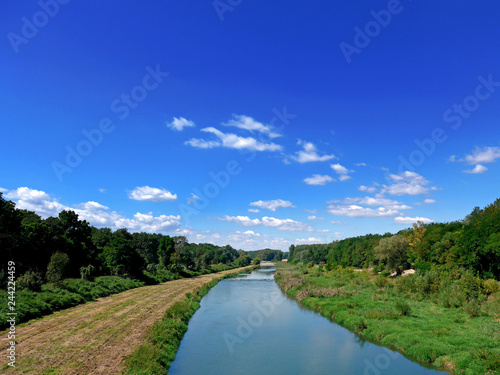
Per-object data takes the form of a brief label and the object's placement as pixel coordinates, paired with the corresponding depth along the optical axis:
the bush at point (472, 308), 28.80
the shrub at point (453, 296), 33.34
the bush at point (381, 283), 51.63
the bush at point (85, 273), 51.84
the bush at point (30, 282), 34.38
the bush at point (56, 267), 43.38
